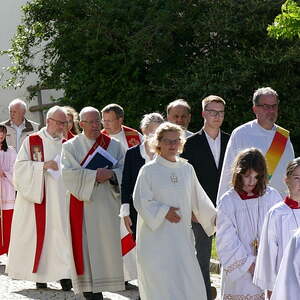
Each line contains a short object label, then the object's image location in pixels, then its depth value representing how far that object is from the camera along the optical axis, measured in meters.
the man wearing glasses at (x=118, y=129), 12.13
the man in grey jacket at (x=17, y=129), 15.14
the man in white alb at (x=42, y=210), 12.20
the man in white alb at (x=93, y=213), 10.91
